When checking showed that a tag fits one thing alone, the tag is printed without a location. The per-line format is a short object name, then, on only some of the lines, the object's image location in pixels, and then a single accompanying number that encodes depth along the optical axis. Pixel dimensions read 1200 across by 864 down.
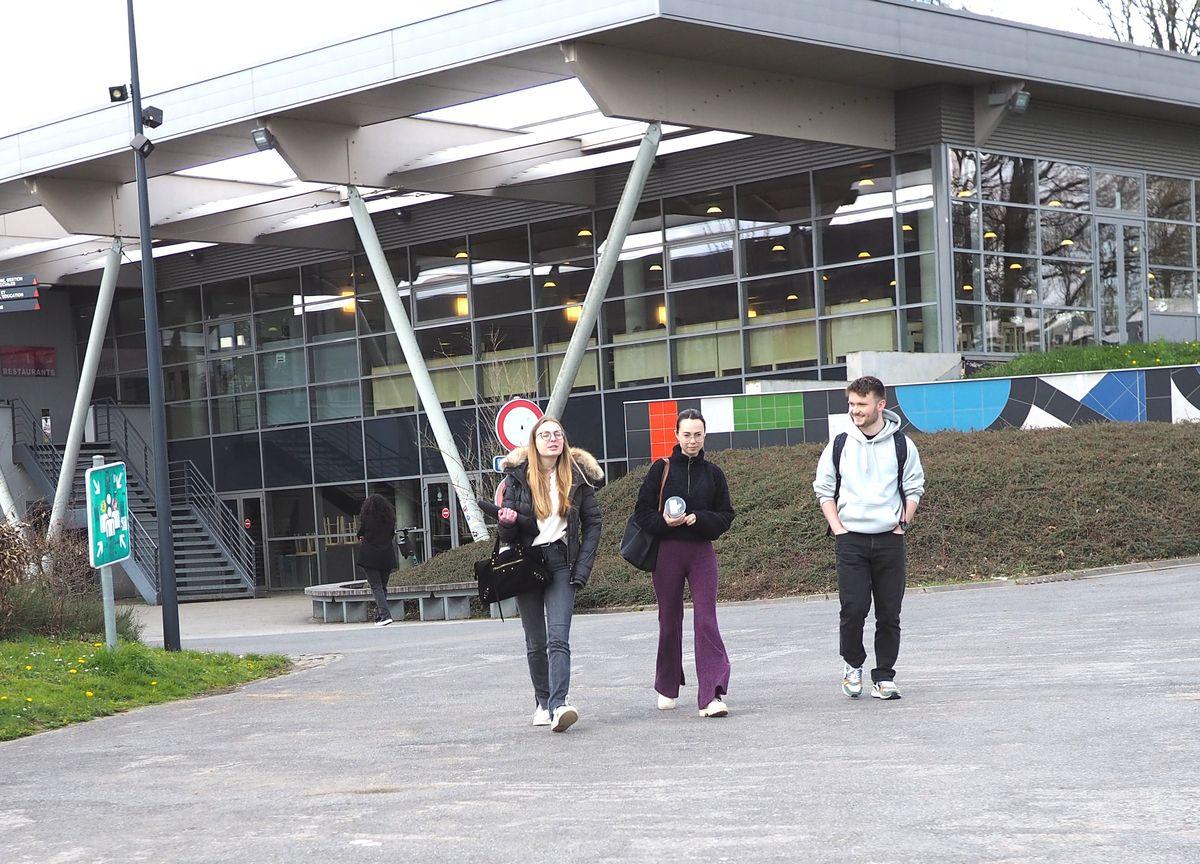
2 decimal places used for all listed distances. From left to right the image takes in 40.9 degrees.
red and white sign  16.62
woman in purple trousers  9.21
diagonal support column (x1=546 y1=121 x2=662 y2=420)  23.05
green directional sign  13.61
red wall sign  38.88
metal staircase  34.12
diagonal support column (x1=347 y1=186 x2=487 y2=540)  25.66
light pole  15.63
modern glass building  24.67
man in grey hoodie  9.37
